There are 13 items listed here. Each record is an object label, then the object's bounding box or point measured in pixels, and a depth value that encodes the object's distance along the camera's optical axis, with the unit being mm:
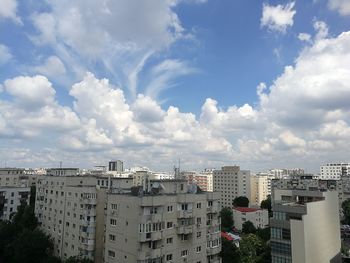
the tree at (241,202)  124812
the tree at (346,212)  93562
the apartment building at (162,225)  32281
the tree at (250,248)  51484
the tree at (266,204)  118356
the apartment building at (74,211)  45344
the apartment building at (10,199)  71375
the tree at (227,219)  94250
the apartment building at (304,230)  39688
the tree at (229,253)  48438
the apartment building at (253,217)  94500
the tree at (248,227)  87656
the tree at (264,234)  73288
